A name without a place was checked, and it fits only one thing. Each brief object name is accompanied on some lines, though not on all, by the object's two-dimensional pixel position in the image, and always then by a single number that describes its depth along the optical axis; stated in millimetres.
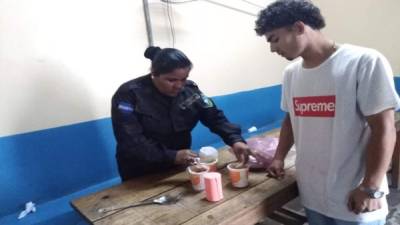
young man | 962
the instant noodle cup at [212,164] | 1374
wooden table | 1090
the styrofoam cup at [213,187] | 1152
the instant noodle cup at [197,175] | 1250
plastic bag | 1459
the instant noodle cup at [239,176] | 1264
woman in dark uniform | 1477
